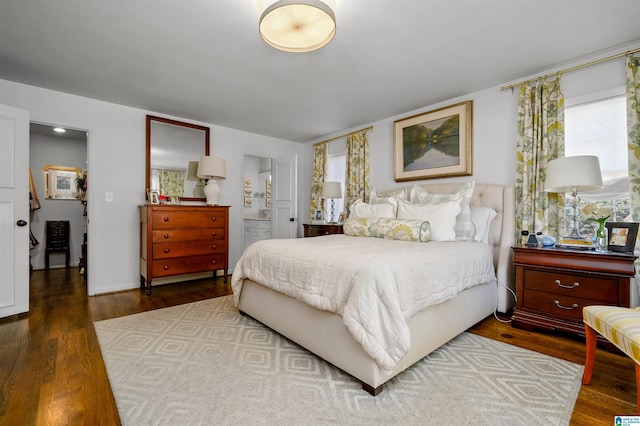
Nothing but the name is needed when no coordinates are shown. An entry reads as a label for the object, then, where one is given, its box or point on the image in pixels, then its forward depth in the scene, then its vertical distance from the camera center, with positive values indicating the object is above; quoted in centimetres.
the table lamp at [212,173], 394 +53
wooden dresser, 343 -36
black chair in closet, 494 -48
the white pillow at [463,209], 275 +3
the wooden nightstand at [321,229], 414 -25
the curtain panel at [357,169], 433 +67
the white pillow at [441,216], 263 -3
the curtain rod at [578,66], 232 +130
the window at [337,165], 485 +82
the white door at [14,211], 264 +0
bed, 152 -70
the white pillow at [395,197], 339 +20
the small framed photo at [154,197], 372 +19
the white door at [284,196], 523 +30
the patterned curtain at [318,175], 504 +66
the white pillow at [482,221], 283 -8
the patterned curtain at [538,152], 263 +58
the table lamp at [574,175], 220 +30
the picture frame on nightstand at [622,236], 210 -17
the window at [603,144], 240 +61
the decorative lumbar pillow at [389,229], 256 -15
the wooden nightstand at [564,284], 200 -54
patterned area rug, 136 -97
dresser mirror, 391 +79
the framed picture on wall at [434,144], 331 +86
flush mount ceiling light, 158 +113
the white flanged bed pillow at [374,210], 313 +3
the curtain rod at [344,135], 434 +127
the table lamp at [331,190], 443 +35
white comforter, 146 -41
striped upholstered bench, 127 -57
